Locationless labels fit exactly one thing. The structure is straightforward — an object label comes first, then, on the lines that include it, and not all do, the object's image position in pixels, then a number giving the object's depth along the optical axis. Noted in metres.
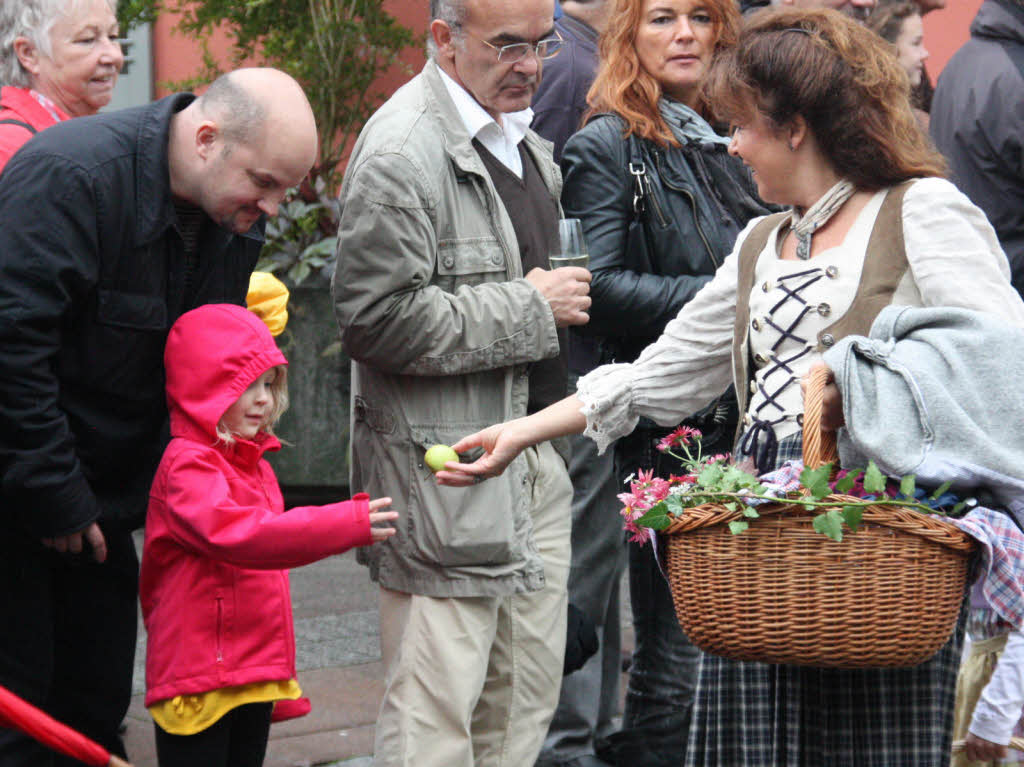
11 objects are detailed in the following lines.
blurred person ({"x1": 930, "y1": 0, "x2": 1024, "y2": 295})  11.05
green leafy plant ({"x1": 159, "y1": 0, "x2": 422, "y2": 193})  17.56
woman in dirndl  5.86
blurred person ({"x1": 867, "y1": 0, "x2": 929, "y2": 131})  12.84
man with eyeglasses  7.39
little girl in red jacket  6.97
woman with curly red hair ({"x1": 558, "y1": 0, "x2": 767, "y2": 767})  9.08
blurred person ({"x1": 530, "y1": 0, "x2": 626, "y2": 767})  9.48
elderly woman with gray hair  8.94
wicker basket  5.12
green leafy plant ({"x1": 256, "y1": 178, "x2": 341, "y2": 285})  16.47
